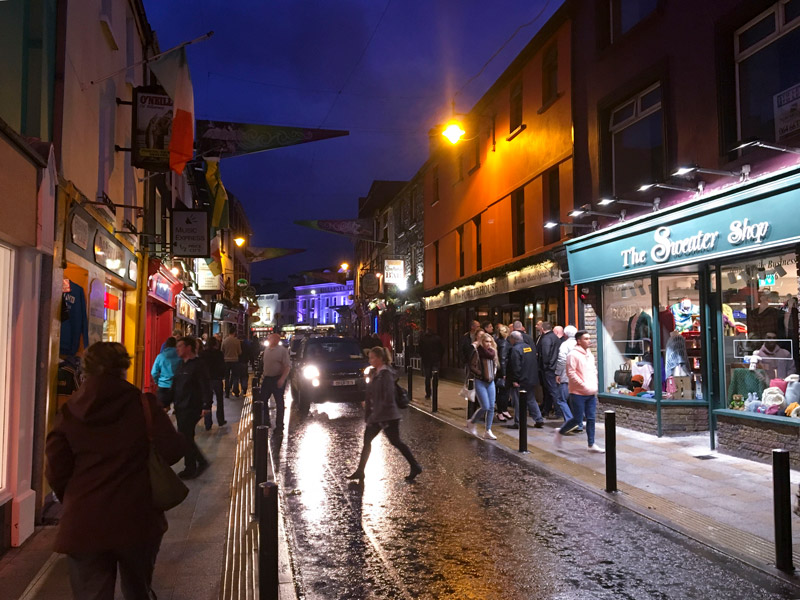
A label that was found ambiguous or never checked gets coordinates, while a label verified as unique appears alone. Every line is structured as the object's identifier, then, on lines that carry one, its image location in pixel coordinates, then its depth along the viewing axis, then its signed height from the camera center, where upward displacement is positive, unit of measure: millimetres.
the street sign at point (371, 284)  36469 +3339
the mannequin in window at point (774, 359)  9008 -276
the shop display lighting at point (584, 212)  12156 +2570
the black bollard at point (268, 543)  3584 -1182
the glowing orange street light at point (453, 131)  13327 +4489
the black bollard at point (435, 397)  14883 -1314
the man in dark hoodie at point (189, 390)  8289 -637
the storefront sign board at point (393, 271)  30047 +3374
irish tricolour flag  9594 +3661
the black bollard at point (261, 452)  6379 -1127
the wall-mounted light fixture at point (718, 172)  8967 +2472
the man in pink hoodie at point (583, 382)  9836 -640
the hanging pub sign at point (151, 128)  10031 +3481
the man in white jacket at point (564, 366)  11875 -477
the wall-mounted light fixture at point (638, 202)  11041 +2450
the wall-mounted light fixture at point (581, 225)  12874 +2404
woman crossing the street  7777 -819
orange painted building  15023 +4242
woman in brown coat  2980 -660
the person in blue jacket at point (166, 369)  8945 -376
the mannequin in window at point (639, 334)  12185 +131
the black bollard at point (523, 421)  9461 -1205
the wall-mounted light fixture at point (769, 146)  7871 +2455
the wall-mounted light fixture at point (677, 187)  9812 +2422
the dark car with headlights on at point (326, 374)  14469 -753
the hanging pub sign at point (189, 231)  16125 +2896
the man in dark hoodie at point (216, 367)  12828 -505
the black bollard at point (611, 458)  7234 -1348
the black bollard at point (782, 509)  4844 -1320
